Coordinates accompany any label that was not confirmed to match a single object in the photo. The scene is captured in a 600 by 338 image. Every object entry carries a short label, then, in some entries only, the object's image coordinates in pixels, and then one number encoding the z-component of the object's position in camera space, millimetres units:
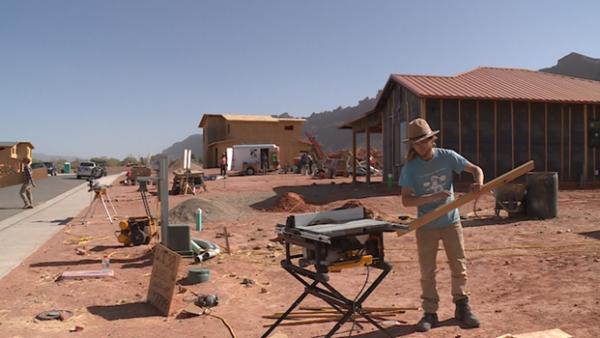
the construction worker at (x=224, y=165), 34862
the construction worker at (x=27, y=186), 17328
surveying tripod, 13469
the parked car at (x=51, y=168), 52997
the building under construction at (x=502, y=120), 18359
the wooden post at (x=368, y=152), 22803
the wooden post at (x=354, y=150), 24627
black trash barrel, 11609
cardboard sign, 5566
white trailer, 39812
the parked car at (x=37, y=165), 49747
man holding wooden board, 4520
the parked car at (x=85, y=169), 43688
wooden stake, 8991
